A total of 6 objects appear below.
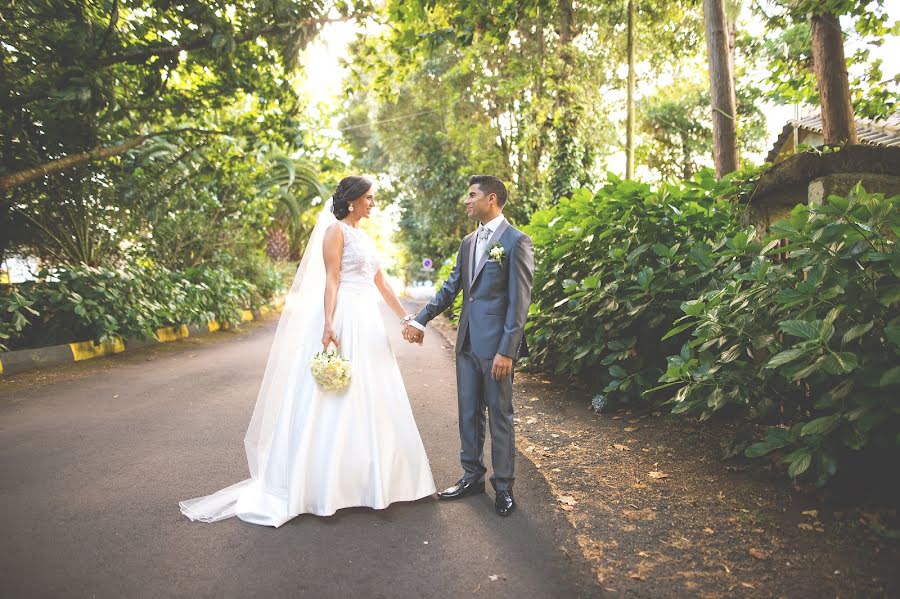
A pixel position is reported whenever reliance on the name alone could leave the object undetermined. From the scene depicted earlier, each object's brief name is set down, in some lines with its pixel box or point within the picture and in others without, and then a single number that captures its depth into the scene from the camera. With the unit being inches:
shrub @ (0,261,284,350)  352.5
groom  147.9
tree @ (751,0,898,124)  223.0
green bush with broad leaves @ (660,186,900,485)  109.9
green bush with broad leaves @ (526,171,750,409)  202.4
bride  145.7
